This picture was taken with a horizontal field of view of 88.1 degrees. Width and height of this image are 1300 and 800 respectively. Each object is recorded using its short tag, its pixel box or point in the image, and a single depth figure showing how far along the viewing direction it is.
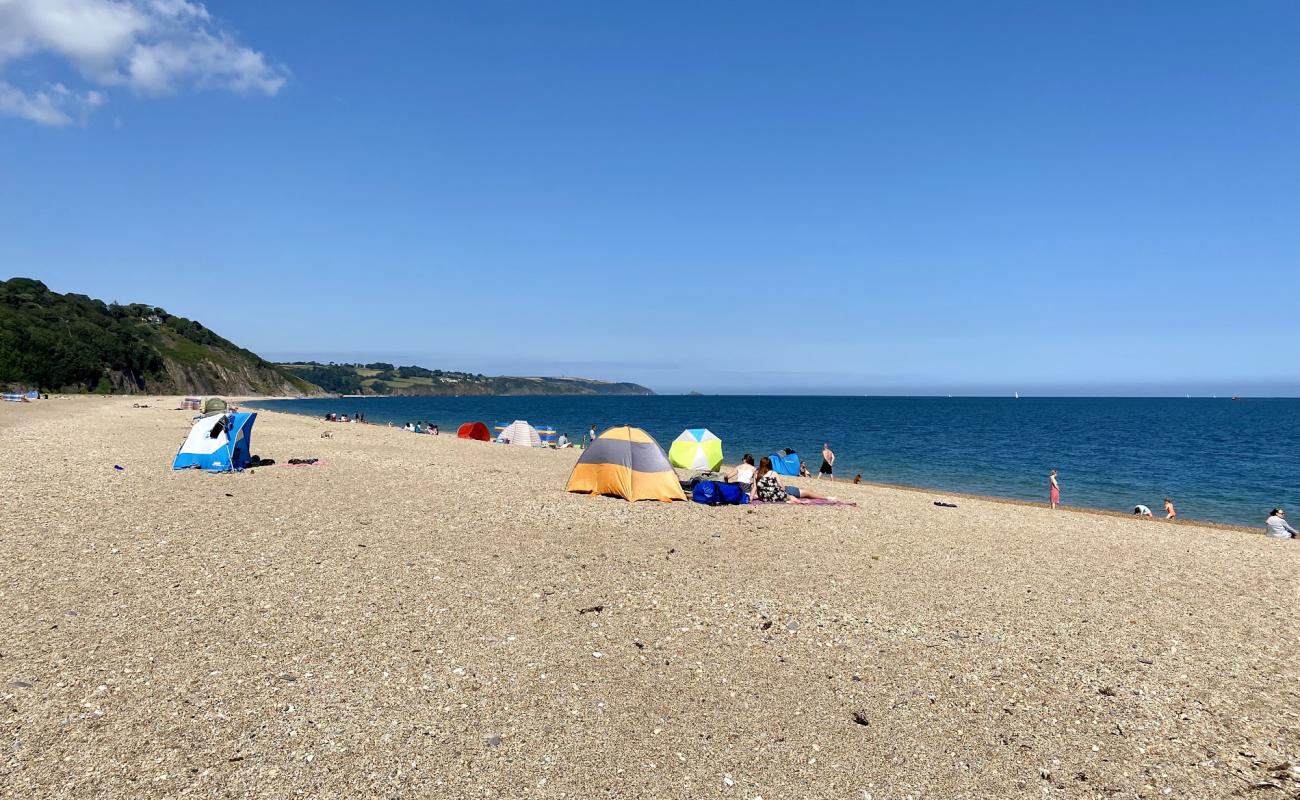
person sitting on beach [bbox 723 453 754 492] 20.19
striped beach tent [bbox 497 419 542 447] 43.44
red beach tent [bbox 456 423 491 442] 46.88
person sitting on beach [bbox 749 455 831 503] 20.02
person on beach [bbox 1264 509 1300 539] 20.31
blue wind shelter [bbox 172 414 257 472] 21.47
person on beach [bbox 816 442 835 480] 32.18
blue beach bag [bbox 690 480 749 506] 19.08
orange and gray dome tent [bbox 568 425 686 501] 19.20
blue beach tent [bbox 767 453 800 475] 27.91
